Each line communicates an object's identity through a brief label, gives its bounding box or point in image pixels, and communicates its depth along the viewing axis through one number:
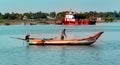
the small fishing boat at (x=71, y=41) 48.28
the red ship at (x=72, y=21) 158.21
